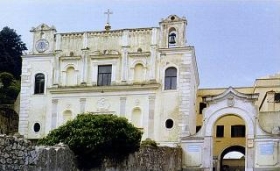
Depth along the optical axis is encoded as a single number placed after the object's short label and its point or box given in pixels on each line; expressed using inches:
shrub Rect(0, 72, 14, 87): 2308.1
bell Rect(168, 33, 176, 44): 1911.9
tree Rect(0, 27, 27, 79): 2527.1
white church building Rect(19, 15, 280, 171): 1820.9
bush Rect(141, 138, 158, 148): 1390.0
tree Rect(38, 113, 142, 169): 1046.4
